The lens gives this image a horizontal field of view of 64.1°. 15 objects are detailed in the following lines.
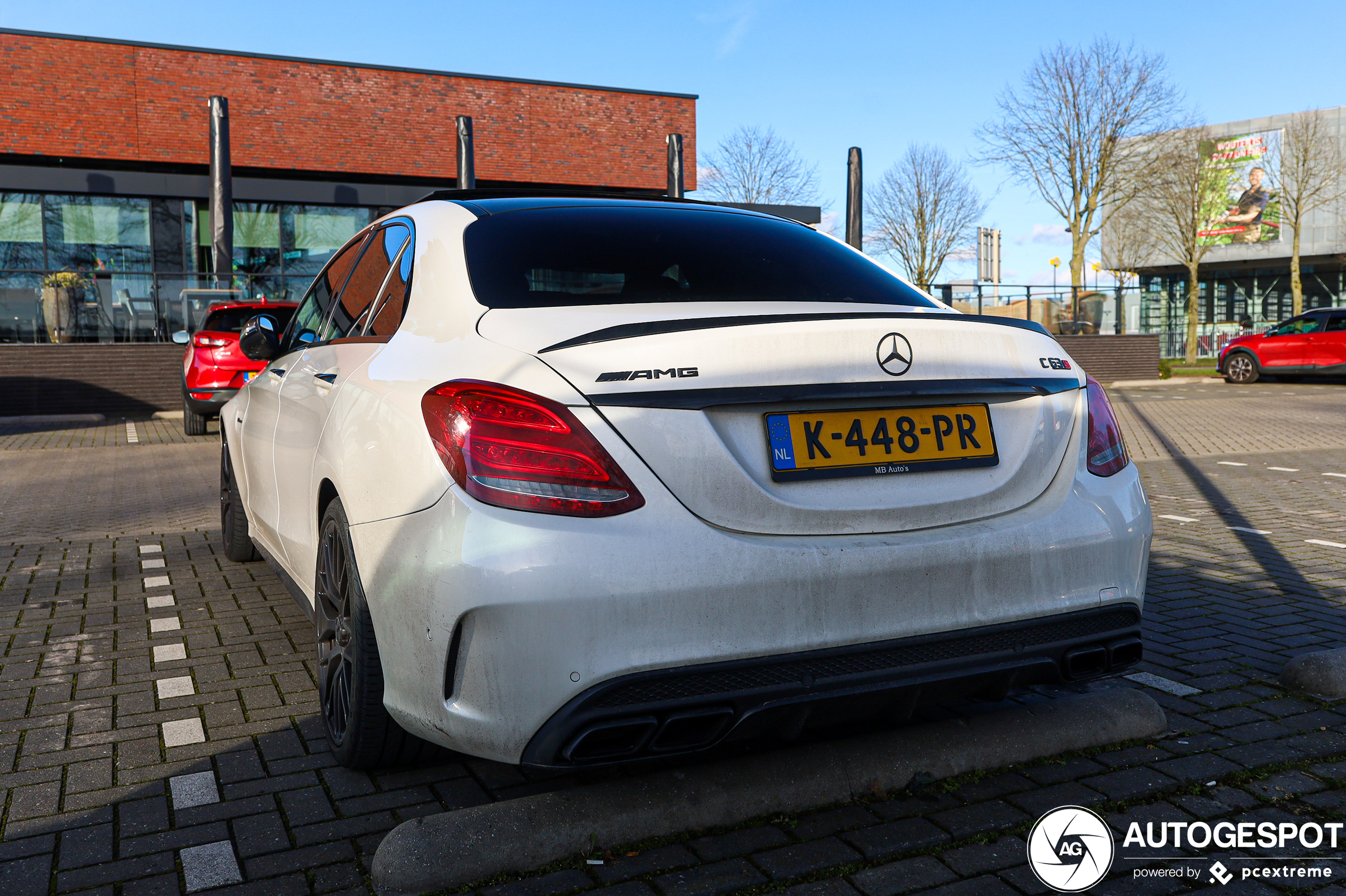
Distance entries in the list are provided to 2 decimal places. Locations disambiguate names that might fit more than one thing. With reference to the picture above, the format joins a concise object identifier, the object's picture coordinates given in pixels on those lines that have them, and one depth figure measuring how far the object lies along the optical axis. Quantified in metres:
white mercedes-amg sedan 2.18
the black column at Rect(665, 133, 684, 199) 23.02
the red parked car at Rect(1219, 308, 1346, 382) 23.78
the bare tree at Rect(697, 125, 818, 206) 43.41
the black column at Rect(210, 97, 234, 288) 19.03
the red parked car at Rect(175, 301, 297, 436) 13.10
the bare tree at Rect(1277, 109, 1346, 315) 39.94
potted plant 18.33
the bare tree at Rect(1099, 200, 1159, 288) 44.38
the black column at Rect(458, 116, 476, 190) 20.42
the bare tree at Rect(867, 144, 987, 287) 44.97
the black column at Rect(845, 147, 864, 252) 20.80
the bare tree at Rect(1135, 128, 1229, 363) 37.00
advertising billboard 48.12
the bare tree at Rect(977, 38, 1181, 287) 34.19
